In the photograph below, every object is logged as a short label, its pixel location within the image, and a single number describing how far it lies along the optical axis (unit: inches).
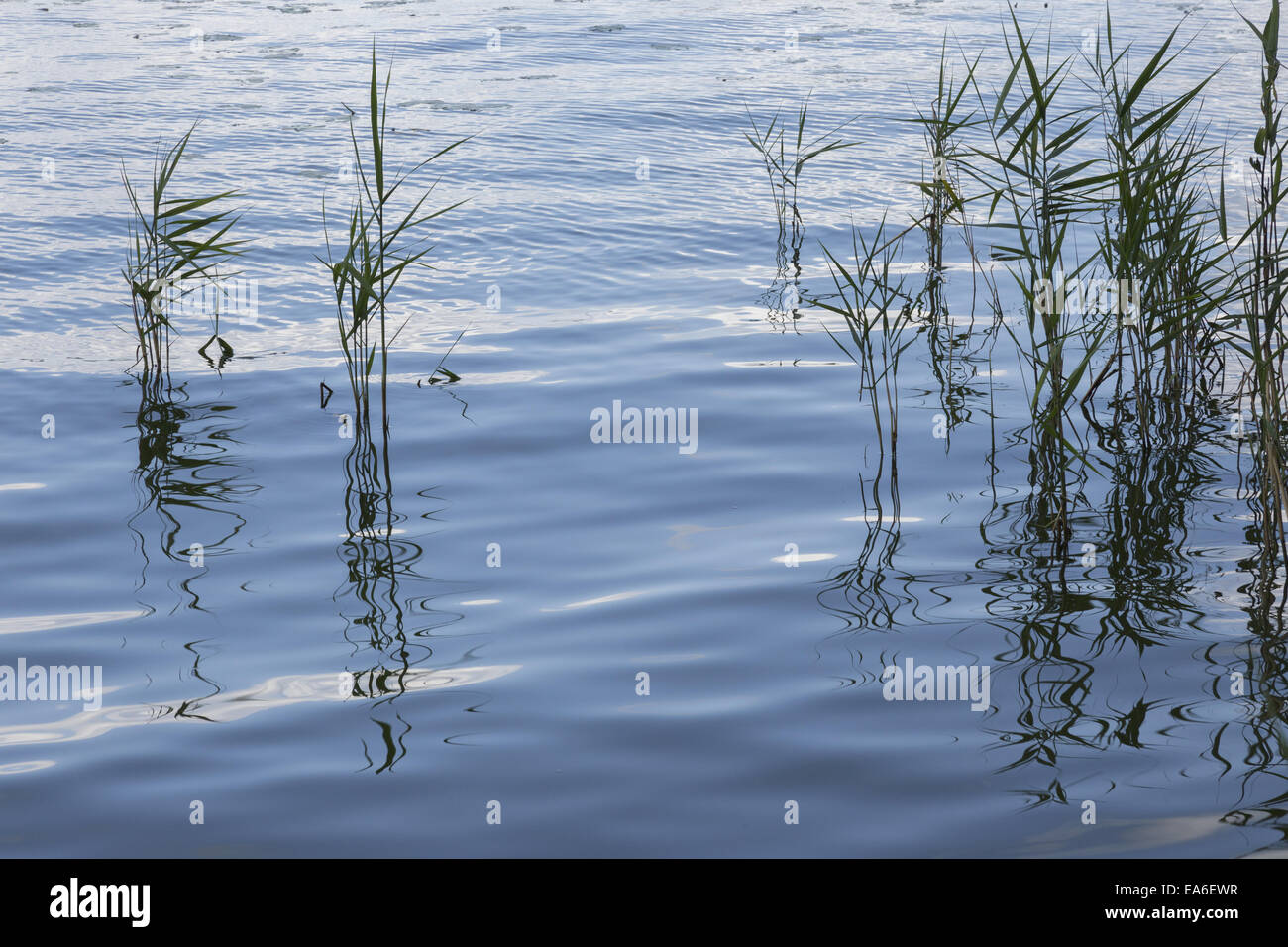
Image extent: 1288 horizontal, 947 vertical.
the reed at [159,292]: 413.1
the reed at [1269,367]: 294.7
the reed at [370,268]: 362.3
